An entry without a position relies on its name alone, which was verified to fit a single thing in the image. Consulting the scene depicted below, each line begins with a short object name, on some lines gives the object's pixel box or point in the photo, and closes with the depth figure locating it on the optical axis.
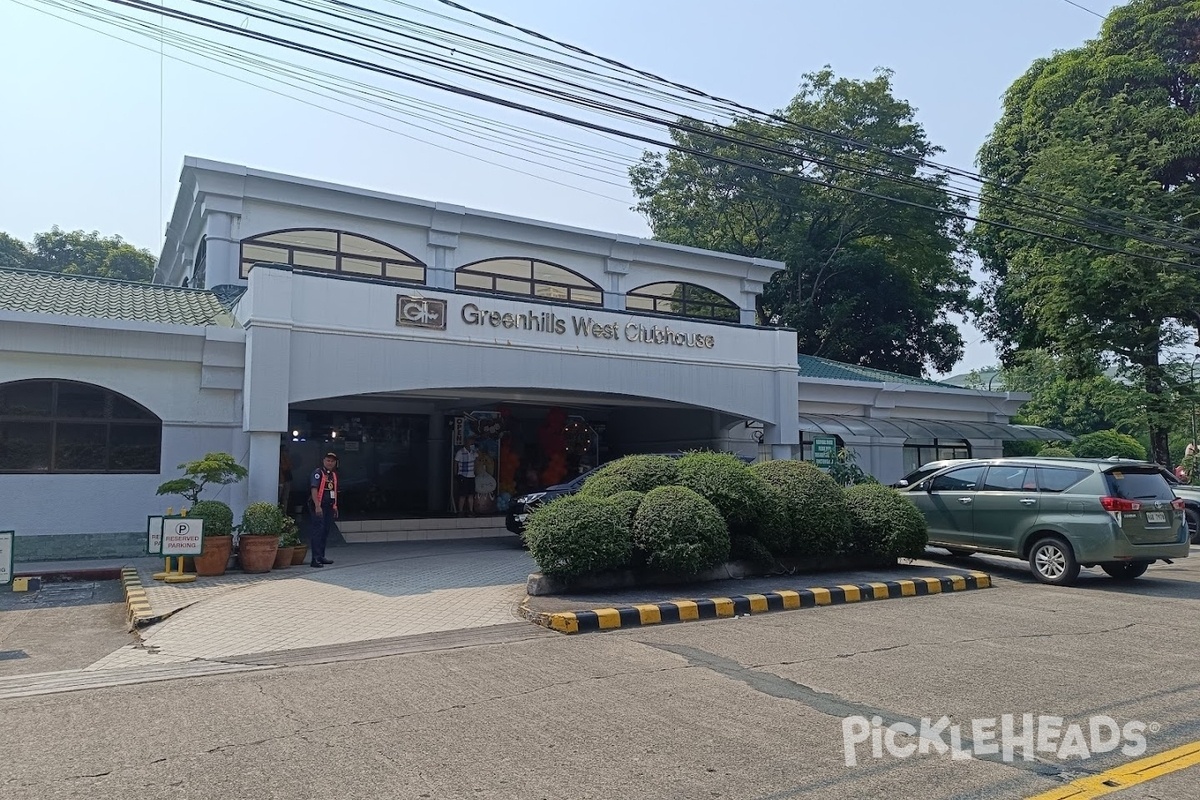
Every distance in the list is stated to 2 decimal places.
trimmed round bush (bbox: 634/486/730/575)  10.59
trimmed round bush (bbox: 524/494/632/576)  10.13
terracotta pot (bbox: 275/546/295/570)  12.88
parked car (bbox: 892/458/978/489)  14.40
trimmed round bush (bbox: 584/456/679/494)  12.11
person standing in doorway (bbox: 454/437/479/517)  19.95
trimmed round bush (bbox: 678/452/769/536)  11.73
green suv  11.47
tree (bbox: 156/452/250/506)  12.37
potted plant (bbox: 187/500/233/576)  12.09
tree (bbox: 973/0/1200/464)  24.08
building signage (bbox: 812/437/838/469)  18.09
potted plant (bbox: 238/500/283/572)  12.42
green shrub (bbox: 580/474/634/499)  11.90
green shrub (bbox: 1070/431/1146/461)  25.39
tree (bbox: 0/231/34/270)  45.88
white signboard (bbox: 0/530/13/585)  9.86
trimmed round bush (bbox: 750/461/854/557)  12.09
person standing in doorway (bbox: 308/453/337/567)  13.06
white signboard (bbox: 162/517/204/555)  11.52
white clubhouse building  13.42
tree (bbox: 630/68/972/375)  33.94
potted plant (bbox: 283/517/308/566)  13.16
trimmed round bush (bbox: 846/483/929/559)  12.55
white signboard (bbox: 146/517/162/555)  11.45
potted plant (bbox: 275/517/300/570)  12.89
